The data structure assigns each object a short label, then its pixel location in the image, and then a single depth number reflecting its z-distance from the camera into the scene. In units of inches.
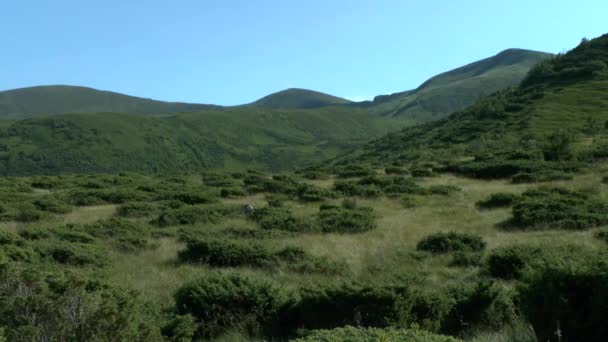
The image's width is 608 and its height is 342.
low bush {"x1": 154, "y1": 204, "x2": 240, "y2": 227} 666.8
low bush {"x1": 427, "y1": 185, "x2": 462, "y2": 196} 855.1
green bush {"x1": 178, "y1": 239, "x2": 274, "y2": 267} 461.4
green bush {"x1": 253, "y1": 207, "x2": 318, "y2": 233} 607.5
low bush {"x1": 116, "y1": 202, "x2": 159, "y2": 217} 729.6
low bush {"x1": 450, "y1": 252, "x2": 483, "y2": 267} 436.2
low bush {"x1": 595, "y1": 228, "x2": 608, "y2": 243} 471.5
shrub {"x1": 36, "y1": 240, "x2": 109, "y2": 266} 432.1
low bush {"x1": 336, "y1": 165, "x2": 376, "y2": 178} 1189.7
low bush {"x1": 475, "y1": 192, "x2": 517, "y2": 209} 716.7
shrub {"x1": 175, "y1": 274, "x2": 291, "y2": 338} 279.9
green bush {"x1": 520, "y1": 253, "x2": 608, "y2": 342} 202.5
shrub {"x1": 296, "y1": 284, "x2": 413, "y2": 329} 253.9
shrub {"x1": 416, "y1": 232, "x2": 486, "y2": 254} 486.3
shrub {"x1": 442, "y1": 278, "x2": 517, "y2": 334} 263.0
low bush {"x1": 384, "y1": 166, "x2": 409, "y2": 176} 1162.8
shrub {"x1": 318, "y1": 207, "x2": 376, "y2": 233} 598.9
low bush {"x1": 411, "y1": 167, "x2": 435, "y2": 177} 1088.5
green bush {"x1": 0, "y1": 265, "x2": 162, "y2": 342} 197.9
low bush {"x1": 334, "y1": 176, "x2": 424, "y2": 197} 870.4
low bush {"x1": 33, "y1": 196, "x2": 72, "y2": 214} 751.7
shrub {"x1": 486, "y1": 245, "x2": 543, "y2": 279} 391.2
